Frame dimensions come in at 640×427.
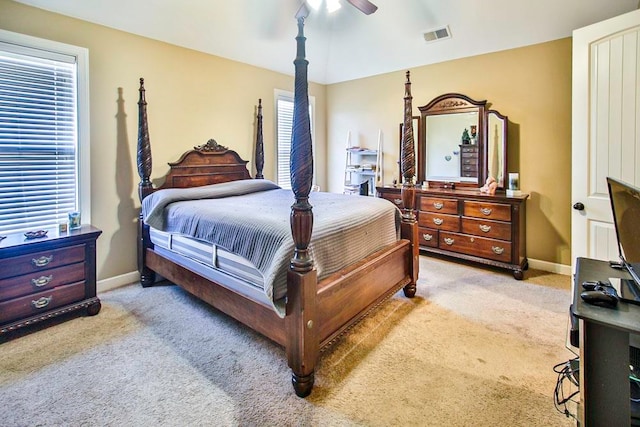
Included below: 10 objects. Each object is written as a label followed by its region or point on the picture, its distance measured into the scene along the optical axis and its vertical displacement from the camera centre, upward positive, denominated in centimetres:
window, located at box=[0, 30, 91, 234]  273 +62
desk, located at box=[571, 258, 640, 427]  105 -51
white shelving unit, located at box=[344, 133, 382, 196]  509 +52
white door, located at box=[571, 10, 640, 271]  242 +60
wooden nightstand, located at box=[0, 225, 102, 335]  237 -54
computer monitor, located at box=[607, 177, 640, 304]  124 -11
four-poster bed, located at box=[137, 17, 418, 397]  180 -38
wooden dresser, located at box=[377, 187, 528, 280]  355 -27
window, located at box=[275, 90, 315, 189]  489 +105
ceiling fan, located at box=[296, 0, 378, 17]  262 +157
